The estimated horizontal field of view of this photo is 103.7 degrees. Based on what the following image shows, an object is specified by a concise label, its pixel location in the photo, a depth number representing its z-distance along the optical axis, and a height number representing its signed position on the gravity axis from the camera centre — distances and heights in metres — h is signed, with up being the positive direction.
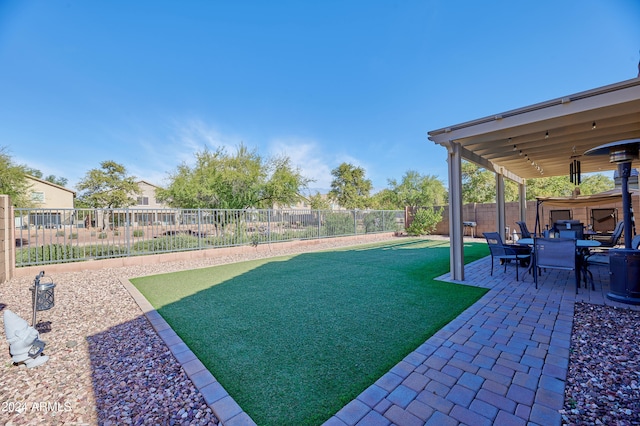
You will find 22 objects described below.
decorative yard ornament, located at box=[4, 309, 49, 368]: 2.31 -1.15
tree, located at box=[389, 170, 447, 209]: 25.02 +2.83
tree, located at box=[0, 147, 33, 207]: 11.41 +1.85
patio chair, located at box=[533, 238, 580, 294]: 4.34 -0.74
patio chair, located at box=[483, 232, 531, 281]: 5.55 -0.85
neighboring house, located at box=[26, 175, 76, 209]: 25.12 +2.45
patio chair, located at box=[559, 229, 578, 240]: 6.59 -0.56
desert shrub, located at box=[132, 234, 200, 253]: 8.03 -0.92
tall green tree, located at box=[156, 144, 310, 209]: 12.25 +1.74
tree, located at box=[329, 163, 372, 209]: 29.08 +3.65
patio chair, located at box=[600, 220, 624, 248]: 6.28 -0.55
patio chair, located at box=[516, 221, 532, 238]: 7.84 -0.55
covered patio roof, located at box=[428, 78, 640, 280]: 3.78 +1.67
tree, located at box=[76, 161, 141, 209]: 26.78 +3.33
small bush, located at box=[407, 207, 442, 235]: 14.80 -0.41
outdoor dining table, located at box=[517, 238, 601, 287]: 4.61 -0.78
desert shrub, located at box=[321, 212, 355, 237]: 13.09 -0.52
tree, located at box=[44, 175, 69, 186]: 41.85 +6.81
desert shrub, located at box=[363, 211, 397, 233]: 15.08 -0.42
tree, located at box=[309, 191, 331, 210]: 22.27 +1.17
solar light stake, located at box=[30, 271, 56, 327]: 3.02 -0.97
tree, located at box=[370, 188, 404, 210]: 26.02 +1.64
